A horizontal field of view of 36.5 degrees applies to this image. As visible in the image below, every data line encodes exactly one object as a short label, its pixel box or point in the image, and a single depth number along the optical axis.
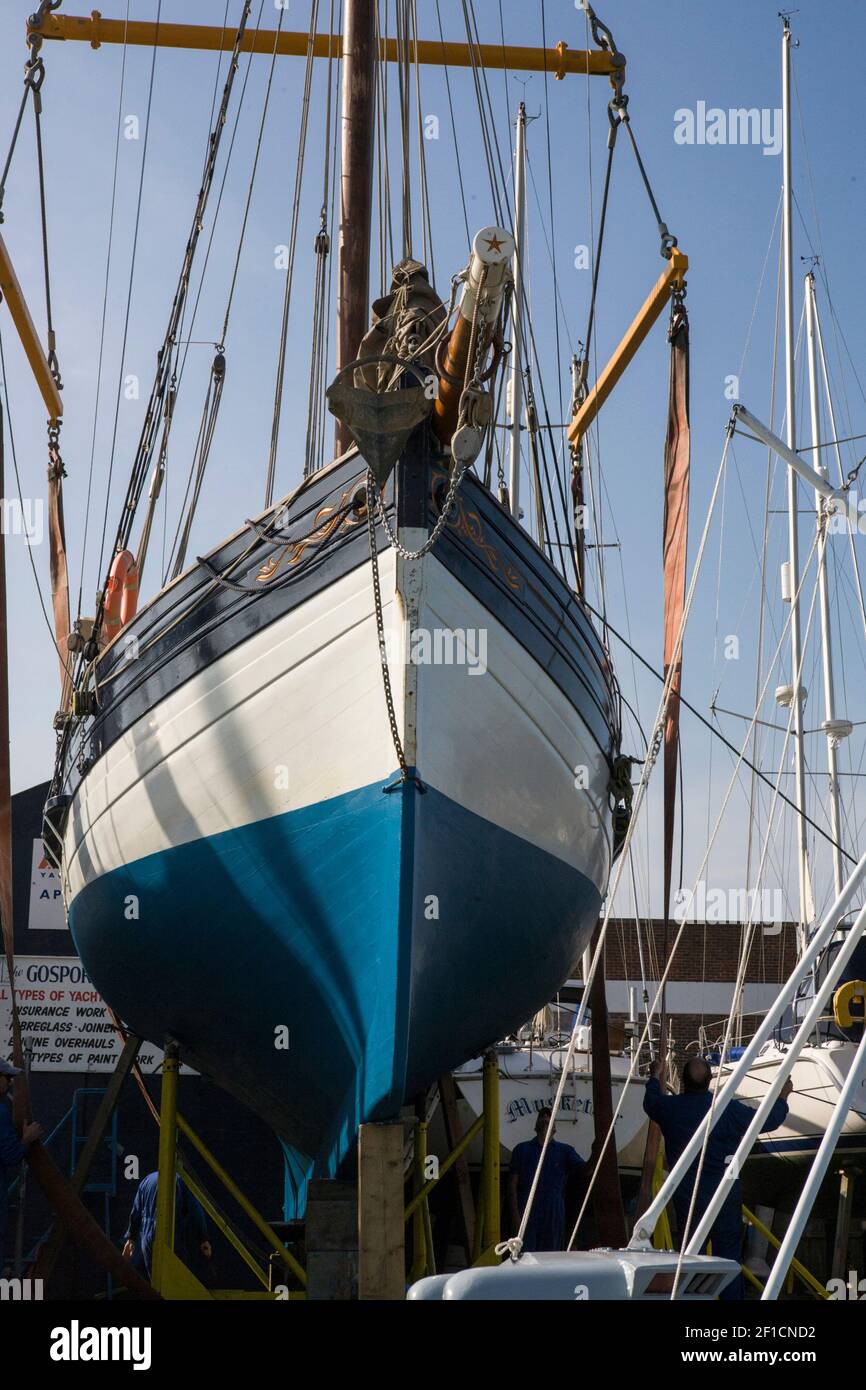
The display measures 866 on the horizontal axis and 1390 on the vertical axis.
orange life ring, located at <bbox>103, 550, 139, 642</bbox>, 8.70
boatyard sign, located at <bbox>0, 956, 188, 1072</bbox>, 11.31
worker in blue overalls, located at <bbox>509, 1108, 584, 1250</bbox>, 7.03
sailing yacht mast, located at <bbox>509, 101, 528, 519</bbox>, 6.66
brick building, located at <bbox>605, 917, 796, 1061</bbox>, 20.77
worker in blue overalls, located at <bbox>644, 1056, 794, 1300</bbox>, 6.22
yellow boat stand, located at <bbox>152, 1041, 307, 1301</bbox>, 6.23
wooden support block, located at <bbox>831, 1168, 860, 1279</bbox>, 8.63
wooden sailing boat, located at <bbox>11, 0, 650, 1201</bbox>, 5.26
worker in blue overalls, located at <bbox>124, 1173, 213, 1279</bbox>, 7.14
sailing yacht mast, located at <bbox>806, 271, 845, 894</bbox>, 15.08
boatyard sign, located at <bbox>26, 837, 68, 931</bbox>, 11.83
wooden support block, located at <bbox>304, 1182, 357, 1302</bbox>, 5.70
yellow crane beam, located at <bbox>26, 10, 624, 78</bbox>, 10.75
